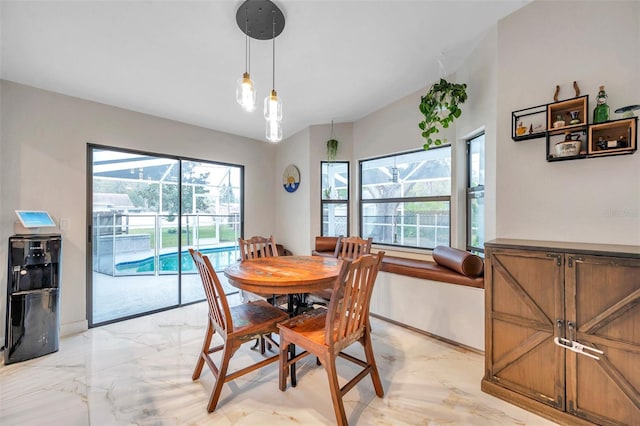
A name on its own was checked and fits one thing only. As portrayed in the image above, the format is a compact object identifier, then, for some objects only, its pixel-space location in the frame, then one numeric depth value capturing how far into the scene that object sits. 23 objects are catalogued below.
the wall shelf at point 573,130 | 1.70
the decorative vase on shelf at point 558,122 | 1.90
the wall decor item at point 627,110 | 1.59
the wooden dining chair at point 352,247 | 2.76
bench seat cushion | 2.42
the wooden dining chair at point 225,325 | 1.71
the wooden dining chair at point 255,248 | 2.87
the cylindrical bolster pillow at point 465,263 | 2.41
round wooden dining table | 1.76
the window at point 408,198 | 3.27
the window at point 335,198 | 4.19
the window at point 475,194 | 2.76
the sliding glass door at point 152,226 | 3.05
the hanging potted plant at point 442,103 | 2.57
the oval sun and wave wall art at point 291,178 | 4.30
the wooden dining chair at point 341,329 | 1.53
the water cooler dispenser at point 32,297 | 2.24
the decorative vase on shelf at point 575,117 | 1.83
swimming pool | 3.49
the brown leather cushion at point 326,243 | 3.78
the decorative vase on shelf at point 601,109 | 1.74
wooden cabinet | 1.42
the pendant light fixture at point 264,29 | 1.85
